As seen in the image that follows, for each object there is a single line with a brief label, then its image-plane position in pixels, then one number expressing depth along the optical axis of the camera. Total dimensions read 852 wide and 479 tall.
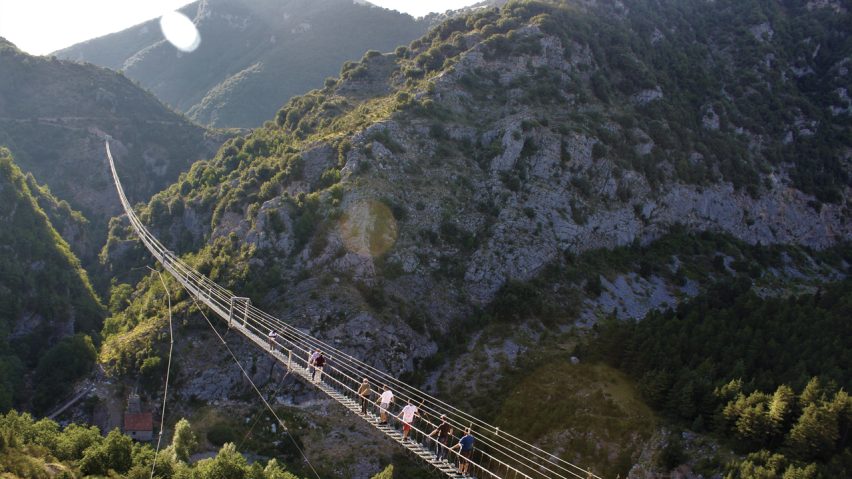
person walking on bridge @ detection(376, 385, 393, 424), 20.47
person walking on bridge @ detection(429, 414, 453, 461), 19.47
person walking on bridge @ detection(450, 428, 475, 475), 18.53
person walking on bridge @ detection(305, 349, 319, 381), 24.16
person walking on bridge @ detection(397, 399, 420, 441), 19.97
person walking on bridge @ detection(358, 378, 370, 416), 21.56
